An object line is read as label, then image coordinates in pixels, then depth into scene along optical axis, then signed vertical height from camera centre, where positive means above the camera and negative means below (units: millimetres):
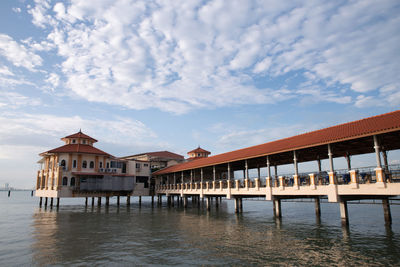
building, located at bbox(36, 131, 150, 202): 40844 +2182
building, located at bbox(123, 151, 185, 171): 52344 +4818
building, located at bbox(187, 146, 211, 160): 62459 +6831
